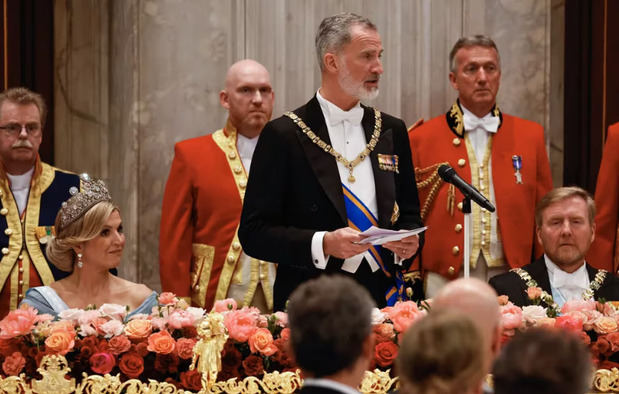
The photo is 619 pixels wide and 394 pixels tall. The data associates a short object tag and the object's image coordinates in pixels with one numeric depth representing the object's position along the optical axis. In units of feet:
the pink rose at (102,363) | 19.83
